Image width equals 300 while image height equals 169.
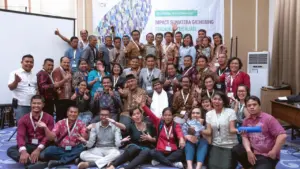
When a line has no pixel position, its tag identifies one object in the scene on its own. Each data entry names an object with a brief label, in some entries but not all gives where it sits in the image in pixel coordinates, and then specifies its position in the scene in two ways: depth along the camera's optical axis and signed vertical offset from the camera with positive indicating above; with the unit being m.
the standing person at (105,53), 5.72 +0.41
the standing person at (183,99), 4.42 -0.41
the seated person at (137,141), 3.55 -0.94
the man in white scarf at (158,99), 4.45 -0.42
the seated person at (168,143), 3.62 -0.93
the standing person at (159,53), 5.62 +0.39
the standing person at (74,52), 5.65 +0.43
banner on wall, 6.83 +1.39
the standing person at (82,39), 5.92 +0.73
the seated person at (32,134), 3.57 -0.79
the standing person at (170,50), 5.57 +0.45
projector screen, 5.25 +0.66
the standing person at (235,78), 4.41 -0.08
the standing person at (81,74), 4.95 -0.01
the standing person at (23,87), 4.25 -0.21
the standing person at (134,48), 5.73 +0.51
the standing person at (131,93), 4.55 -0.32
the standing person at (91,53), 5.56 +0.40
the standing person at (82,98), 4.60 -0.40
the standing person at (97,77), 4.89 -0.07
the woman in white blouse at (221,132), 3.29 -0.72
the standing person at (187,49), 5.56 +0.46
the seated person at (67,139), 3.64 -0.88
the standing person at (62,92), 4.71 -0.31
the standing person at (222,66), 4.70 +0.11
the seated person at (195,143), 3.43 -0.86
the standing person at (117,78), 4.87 -0.08
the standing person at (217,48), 5.48 +0.49
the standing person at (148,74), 4.95 -0.02
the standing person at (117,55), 5.88 +0.38
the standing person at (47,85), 4.49 -0.19
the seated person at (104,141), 3.61 -0.91
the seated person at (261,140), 2.83 -0.69
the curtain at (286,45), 5.44 +0.56
